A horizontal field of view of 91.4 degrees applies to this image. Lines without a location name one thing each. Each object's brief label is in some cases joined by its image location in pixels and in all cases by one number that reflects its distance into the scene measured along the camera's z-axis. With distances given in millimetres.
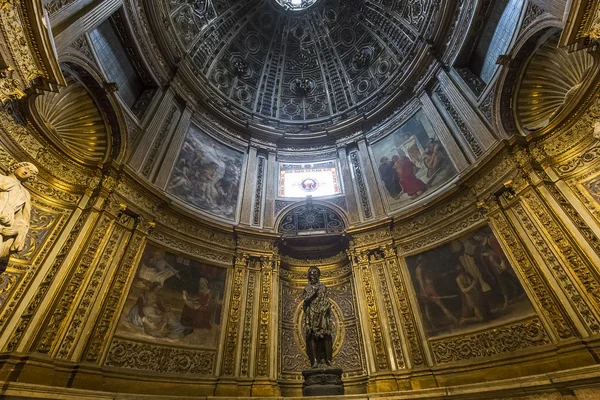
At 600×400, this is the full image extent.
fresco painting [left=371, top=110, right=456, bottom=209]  9781
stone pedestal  6594
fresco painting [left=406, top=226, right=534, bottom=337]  6805
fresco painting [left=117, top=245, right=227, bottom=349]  7047
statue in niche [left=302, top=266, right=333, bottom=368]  7348
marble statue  4496
